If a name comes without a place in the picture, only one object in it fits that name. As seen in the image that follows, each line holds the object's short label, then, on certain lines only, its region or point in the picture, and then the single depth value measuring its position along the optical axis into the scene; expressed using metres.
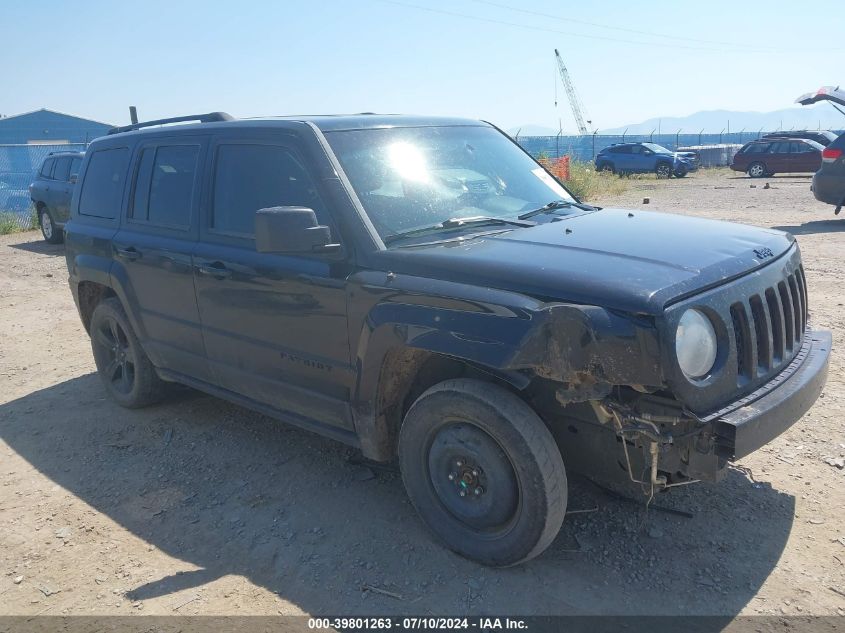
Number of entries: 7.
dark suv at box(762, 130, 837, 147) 30.41
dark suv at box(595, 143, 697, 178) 30.38
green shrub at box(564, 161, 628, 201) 20.09
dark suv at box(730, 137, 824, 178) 27.52
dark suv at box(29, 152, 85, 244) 13.94
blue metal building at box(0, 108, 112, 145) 44.72
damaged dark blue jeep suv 2.73
